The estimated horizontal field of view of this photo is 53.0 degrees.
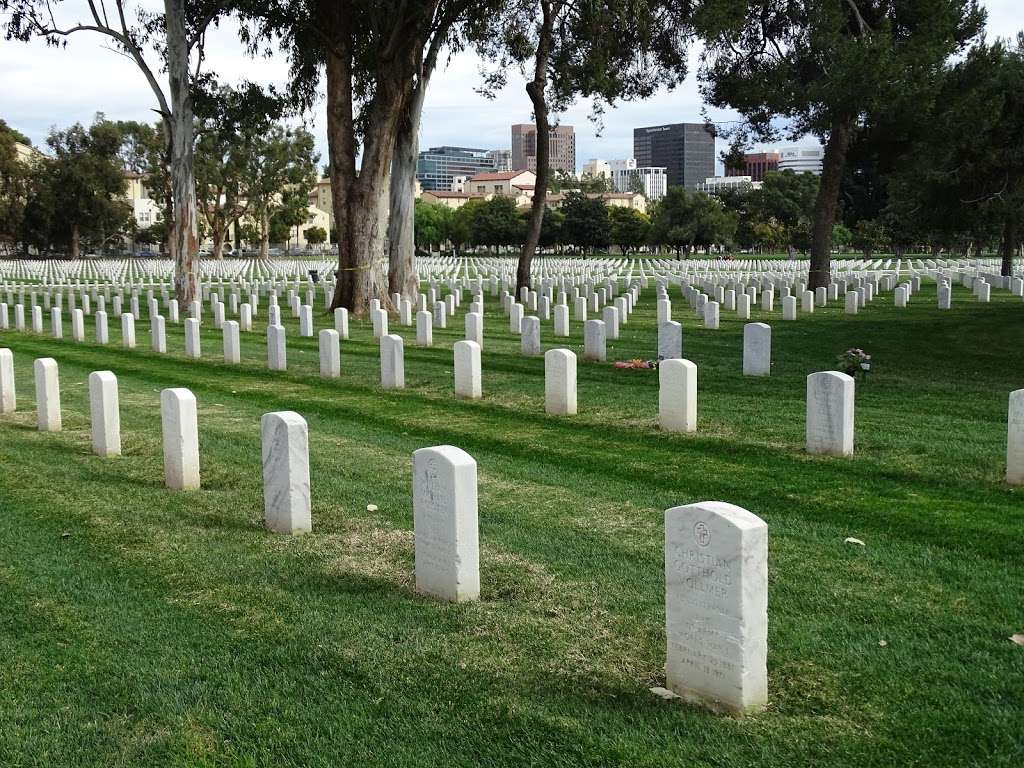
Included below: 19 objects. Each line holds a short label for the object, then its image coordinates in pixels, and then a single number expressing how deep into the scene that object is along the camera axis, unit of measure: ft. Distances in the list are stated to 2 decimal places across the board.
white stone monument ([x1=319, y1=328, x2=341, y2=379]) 50.16
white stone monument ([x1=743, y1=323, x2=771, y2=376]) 45.85
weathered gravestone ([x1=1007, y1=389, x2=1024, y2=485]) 25.89
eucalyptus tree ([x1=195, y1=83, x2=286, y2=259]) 221.46
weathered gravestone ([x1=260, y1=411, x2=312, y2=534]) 22.85
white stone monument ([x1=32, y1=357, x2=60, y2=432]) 35.42
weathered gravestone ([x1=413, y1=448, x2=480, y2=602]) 18.22
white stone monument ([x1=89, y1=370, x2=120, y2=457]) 31.17
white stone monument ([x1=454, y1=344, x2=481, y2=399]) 42.70
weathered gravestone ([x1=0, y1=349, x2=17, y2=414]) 39.60
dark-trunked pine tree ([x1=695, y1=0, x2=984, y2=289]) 83.35
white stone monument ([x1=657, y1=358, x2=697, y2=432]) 33.86
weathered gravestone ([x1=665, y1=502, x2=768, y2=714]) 13.75
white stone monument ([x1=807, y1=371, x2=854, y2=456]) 29.43
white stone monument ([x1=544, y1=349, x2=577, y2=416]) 37.78
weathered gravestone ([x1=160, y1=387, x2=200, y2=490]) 27.25
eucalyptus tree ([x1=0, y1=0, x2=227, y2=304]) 91.15
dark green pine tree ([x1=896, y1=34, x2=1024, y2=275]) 93.61
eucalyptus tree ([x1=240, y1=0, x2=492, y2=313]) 81.92
